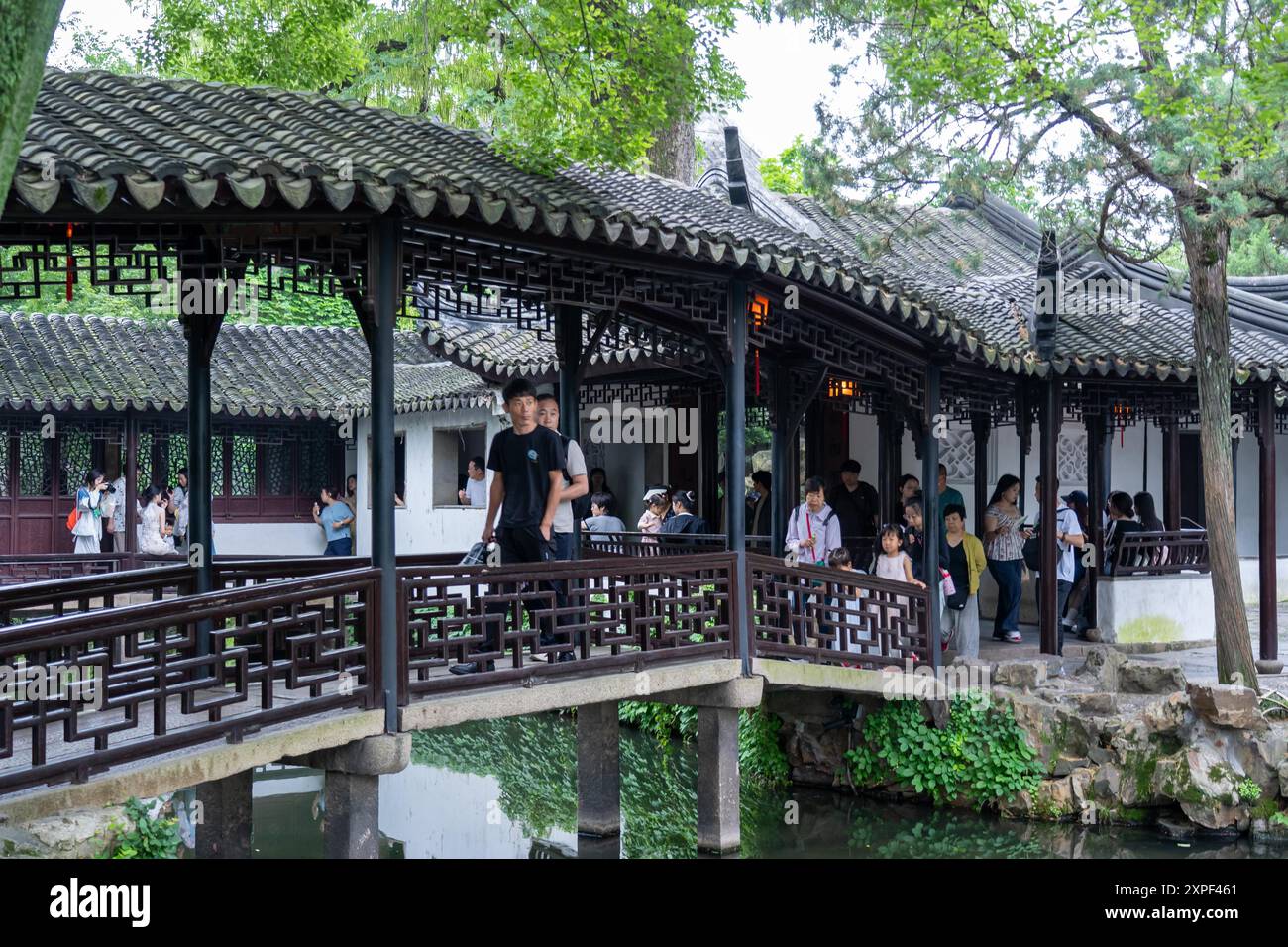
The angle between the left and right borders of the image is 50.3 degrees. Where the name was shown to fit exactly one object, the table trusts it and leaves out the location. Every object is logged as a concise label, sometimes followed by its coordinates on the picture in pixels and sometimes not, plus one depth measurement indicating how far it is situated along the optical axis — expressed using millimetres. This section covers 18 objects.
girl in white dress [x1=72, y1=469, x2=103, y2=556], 17266
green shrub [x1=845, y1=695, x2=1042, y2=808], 9922
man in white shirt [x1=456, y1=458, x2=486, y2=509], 18719
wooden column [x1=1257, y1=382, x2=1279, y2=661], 12227
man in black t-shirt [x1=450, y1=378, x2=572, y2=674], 7633
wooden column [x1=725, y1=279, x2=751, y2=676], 8617
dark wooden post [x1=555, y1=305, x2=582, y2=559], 9711
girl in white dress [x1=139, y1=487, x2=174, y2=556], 17359
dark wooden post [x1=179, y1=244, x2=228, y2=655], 8141
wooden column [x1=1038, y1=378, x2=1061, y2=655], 11719
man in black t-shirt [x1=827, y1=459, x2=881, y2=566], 13062
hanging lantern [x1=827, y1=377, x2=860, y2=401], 12539
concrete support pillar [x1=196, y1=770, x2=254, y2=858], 8523
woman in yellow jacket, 10961
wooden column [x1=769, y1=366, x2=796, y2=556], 10914
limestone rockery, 9312
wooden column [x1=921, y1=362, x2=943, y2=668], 10516
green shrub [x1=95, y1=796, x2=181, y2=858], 5535
